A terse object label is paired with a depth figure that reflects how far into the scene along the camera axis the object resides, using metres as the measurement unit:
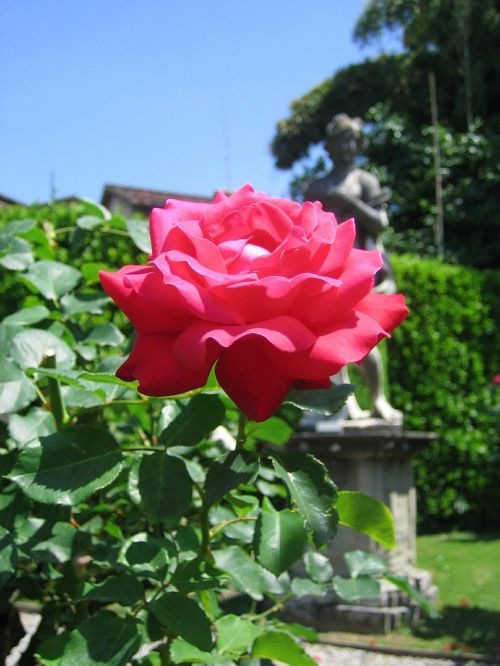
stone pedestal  4.70
